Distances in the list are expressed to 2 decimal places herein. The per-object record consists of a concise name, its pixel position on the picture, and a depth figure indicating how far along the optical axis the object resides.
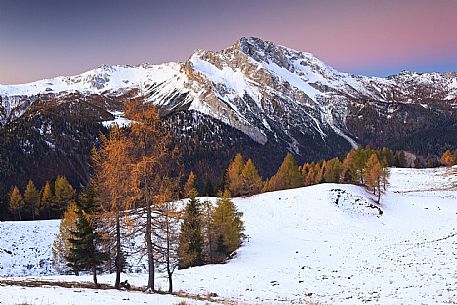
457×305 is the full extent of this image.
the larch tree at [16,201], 78.81
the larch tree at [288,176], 84.31
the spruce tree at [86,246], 26.89
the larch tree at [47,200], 78.44
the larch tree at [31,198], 80.69
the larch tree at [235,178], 82.06
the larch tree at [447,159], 136.15
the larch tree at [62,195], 76.00
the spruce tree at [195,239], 38.31
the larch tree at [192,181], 70.94
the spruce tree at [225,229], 44.00
